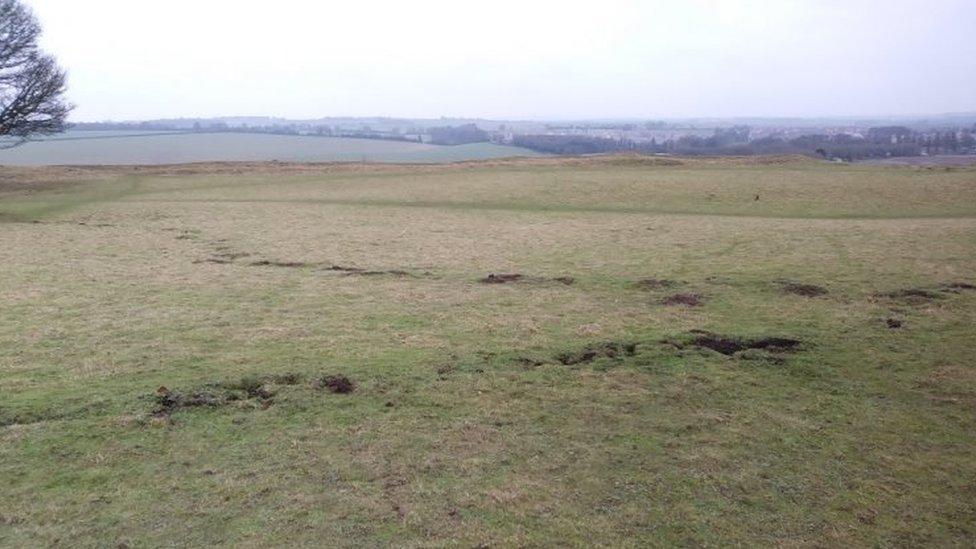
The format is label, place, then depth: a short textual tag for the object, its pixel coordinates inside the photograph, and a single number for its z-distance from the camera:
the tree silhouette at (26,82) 30.80
